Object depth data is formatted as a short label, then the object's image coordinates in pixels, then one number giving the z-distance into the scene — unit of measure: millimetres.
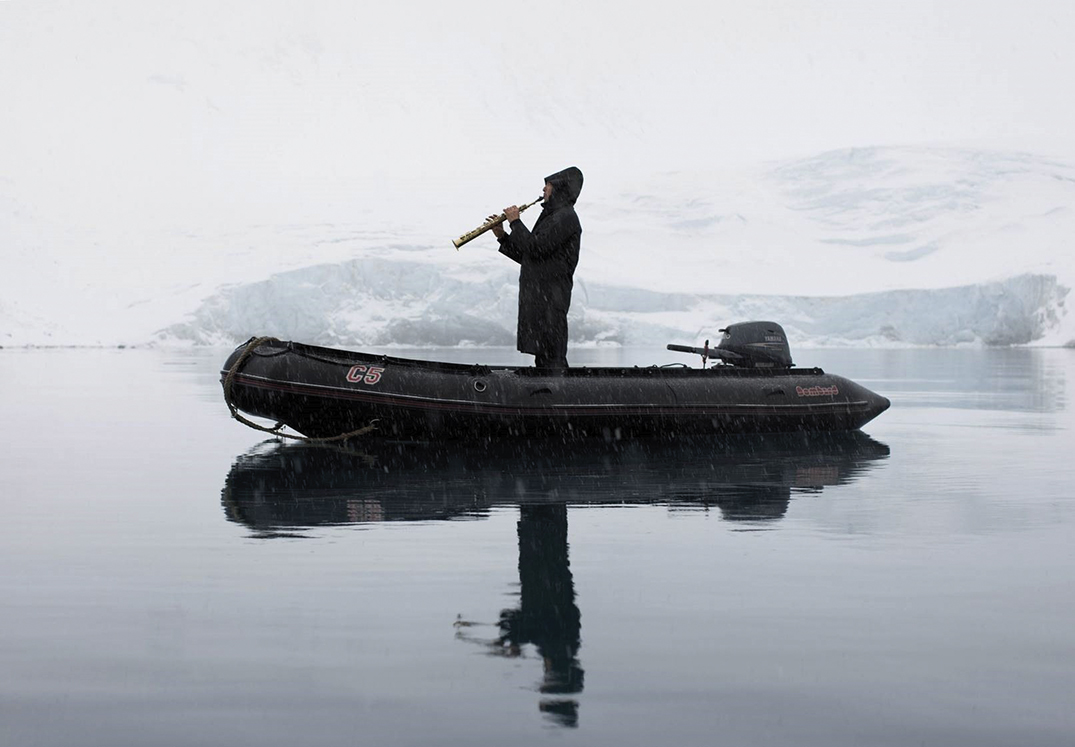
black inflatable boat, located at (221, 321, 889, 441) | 12359
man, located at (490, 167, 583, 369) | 12438
